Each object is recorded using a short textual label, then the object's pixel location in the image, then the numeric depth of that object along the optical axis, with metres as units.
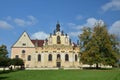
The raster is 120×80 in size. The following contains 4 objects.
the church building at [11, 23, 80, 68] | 33.66
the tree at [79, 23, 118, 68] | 26.13
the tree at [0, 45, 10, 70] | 23.74
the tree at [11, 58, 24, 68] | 27.04
